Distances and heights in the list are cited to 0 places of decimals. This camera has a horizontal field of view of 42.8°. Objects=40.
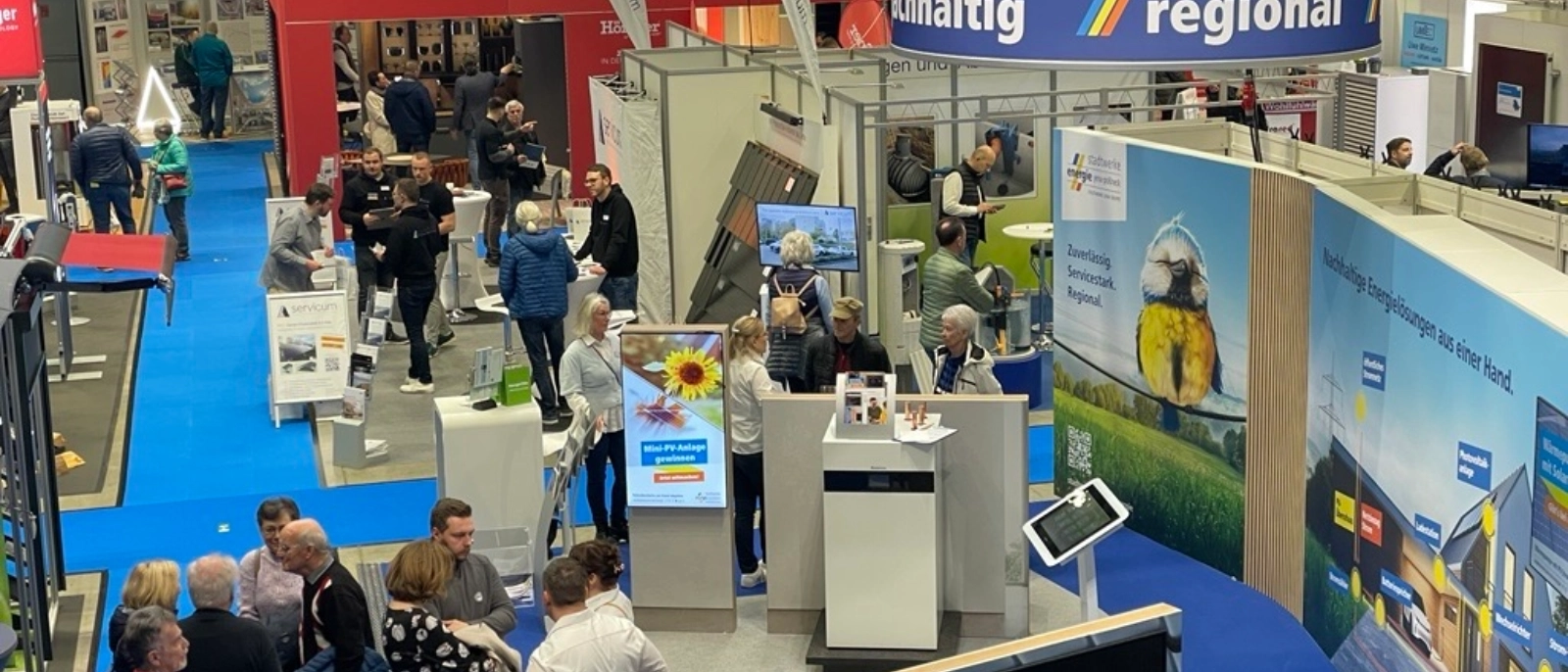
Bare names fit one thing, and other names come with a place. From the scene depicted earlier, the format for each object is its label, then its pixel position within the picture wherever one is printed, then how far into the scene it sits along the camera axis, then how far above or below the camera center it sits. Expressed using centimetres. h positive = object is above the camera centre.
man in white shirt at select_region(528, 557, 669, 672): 541 -168
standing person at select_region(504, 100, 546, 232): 1540 -112
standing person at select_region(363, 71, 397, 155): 1883 -99
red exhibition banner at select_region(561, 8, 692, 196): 1806 -38
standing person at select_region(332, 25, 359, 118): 2120 -47
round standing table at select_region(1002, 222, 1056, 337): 1262 -161
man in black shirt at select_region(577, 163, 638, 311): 1196 -131
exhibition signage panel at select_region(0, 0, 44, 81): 1123 -6
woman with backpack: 934 -145
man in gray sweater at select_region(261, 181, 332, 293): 1177 -131
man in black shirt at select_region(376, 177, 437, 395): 1175 -140
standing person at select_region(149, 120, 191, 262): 1561 -109
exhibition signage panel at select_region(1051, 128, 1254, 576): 833 -146
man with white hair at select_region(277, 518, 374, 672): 605 -174
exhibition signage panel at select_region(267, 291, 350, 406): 1147 -184
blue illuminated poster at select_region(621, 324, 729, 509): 791 -159
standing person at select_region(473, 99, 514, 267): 1538 -114
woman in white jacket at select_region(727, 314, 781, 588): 812 -156
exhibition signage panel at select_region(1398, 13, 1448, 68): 1783 -45
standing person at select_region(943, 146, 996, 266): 1270 -120
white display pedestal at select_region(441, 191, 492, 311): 1391 -170
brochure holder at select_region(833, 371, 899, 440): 739 -145
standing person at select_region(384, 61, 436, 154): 1816 -84
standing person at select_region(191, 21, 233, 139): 2333 -62
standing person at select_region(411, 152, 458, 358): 1259 -114
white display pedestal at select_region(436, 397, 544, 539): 859 -188
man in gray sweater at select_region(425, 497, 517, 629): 629 -177
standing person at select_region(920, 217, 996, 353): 1023 -140
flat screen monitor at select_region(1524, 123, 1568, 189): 1243 -103
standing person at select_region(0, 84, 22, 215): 1551 -100
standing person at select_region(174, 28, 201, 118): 2425 -56
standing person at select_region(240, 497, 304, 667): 655 -183
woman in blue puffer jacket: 1093 -143
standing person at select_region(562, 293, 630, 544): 859 -155
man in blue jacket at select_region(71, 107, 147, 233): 1543 -106
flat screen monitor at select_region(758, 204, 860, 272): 1095 -121
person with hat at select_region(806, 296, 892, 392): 871 -149
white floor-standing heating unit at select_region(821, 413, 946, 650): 741 -198
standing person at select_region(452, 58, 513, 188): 1923 -76
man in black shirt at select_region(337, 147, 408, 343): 1249 -117
